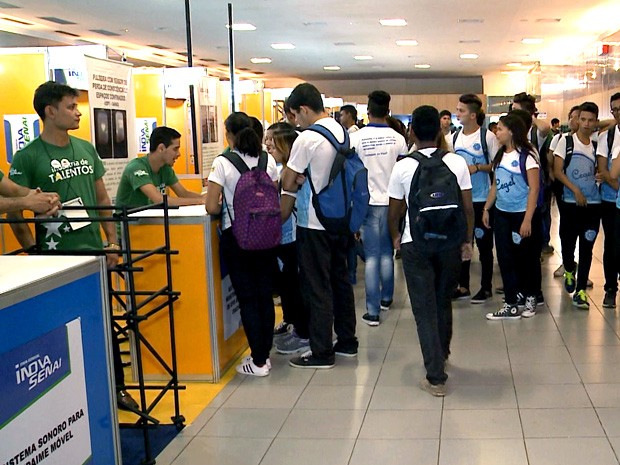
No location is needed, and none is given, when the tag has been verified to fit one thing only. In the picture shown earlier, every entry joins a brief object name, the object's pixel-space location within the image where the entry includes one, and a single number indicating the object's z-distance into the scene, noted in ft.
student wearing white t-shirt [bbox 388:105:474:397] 11.29
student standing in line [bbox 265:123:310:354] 14.19
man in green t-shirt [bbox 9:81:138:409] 10.01
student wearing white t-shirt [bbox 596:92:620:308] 15.99
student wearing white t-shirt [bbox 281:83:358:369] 12.21
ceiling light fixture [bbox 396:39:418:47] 46.75
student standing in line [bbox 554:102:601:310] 16.57
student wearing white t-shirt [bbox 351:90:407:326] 15.76
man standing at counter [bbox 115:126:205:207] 12.67
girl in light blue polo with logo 15.05
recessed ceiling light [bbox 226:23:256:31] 38.99
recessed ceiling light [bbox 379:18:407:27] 37.86
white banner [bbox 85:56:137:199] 14.70
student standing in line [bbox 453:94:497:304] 17.40
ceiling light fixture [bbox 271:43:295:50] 47.76
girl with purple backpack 12.04
